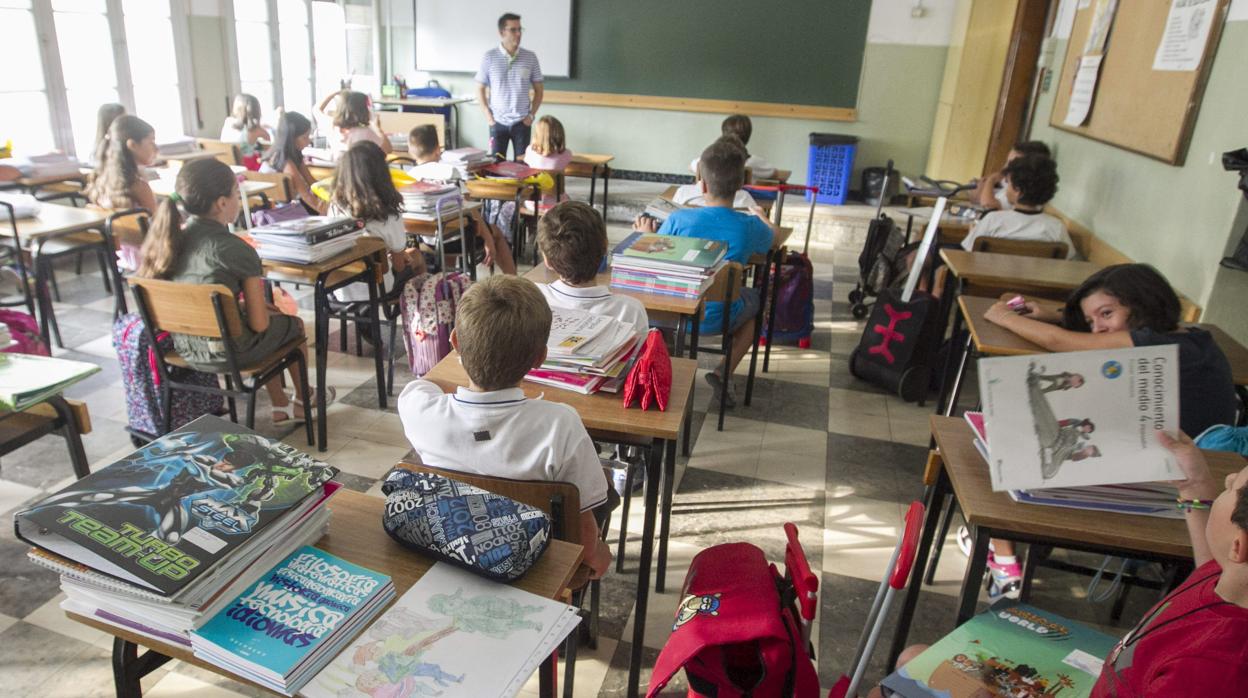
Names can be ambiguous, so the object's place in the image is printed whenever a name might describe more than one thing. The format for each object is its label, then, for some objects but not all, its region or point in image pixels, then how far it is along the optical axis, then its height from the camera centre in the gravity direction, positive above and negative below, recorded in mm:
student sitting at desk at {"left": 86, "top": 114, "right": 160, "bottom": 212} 3768 -596
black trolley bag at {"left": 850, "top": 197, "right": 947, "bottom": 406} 3566 -1085
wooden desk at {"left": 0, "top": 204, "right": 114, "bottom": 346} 3195 -775
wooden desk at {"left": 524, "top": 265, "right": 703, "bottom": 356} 2447 -681
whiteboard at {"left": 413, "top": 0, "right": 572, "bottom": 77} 7848 +383
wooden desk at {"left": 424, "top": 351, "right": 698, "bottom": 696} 1660 -708
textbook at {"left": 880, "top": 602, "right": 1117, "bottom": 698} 1283 -928
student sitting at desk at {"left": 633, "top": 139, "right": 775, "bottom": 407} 3049 -523
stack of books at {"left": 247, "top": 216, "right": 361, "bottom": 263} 2703 -624
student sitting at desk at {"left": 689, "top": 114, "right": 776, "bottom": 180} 4749 -273
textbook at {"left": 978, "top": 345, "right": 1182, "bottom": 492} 1272 -499
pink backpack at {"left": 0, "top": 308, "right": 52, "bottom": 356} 2553 -963
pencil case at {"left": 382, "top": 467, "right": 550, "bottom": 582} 1061 -617
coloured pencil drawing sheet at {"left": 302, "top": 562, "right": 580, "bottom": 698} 890 -681
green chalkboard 7312 +347
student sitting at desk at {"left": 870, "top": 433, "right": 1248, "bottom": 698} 965 -657
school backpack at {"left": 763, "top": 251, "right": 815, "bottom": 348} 4113 -1105
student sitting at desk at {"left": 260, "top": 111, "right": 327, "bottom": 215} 4363 -533
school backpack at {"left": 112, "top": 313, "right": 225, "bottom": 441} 2586 -1114
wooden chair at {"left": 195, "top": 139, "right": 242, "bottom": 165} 4859 -618
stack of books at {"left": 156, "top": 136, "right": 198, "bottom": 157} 4723 -589
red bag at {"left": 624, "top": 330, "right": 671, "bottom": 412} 1707 -632
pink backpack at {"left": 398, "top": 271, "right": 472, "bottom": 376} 2982 -919
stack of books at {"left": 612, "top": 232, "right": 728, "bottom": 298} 2514 -586
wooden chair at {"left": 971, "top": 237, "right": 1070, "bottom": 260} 3430 -604
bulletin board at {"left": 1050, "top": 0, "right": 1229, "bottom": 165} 3057 +101
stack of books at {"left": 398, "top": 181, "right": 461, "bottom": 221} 3641 -615
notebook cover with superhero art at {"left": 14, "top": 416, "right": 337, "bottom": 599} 884 -549
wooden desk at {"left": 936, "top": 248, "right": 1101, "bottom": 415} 2855 -607
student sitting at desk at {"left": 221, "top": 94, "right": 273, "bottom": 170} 5422 -510
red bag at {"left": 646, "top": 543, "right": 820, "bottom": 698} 1396 -990
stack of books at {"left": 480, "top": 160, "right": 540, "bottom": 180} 4871 -614
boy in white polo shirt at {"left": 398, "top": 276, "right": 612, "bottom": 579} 1435 -617
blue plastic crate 7195 -644
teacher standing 6594 -139
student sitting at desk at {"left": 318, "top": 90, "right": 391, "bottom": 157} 4725 -344
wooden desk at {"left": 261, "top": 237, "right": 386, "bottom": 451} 2764 -793
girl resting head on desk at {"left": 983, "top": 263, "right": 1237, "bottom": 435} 1897 -540
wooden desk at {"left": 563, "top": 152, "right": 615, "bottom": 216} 6066 -675
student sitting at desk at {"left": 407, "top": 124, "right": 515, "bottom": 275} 4152 -594
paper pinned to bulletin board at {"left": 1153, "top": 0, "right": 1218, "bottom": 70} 3006 +324
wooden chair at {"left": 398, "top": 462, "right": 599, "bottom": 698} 1382 -726
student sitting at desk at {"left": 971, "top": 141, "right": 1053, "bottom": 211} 4168 -462
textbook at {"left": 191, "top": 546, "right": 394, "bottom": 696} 891 -663
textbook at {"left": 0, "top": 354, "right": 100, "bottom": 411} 1677 -739
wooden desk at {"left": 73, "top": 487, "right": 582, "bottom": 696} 1044 -691
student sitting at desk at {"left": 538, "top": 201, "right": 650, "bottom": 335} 2102 -496
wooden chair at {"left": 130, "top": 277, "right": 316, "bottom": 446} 2330 -812
